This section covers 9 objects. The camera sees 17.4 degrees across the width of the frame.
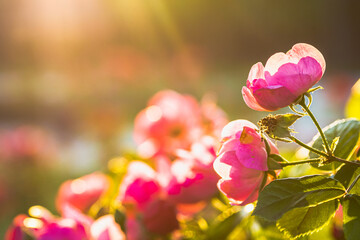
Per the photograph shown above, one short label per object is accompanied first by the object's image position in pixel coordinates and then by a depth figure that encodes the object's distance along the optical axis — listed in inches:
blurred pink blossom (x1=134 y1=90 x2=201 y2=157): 48.3
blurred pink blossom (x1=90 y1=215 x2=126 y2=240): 37.8
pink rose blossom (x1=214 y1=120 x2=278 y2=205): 32.2
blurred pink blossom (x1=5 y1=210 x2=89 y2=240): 37.0
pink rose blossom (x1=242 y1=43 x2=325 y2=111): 31.6
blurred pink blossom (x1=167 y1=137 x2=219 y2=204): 37.3
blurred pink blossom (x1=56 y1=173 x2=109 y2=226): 43.8
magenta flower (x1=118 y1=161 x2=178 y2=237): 38.4
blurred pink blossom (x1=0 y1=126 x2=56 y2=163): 143.2
